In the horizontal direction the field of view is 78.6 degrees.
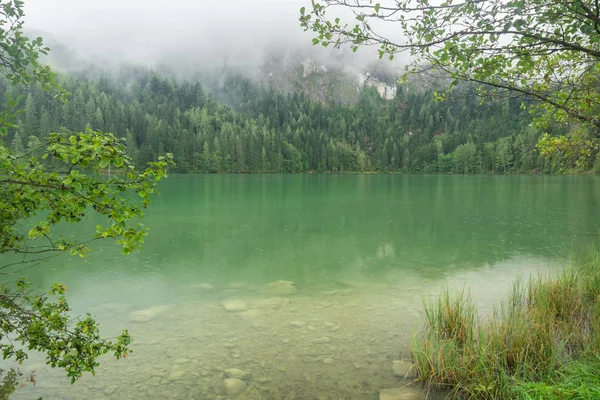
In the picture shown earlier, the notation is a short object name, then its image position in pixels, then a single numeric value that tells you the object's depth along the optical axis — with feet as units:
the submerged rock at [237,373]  25.90
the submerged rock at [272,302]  41.52
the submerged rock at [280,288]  46.80
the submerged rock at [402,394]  22.62
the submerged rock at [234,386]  24.07
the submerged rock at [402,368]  25.41
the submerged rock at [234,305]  40.21
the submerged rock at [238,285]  49.50
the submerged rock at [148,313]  37.83
